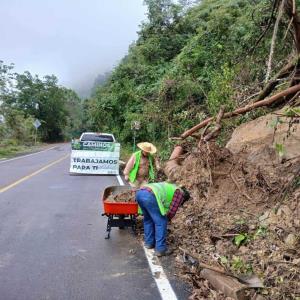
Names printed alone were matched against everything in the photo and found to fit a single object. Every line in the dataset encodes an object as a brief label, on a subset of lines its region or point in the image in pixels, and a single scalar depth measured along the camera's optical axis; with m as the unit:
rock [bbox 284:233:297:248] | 3.91
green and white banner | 12.73
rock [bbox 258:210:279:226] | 4.54
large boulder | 6.05
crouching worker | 4.41
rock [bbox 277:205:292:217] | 4.53
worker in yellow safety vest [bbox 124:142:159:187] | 5.71
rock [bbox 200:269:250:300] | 3.10
